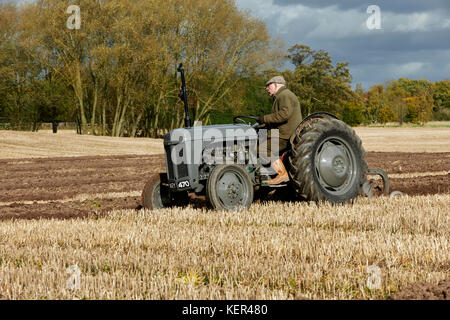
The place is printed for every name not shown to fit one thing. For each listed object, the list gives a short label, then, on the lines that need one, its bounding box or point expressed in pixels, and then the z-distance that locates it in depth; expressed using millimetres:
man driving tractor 16141
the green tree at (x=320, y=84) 124750
